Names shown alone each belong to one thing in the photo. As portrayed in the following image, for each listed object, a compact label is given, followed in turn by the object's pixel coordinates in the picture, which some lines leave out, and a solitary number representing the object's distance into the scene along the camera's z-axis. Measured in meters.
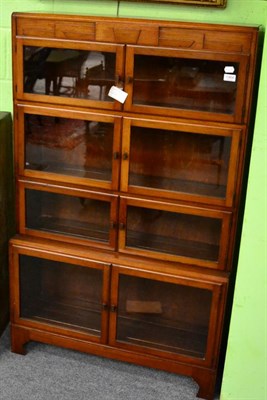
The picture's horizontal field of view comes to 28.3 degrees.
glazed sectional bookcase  2.01
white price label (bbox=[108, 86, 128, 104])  2.06
